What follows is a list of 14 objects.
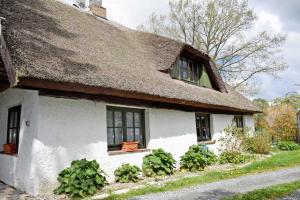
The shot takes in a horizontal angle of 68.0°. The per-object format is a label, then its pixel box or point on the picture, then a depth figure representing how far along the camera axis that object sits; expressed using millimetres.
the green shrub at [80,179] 4660
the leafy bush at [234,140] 8986
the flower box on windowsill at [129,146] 6434
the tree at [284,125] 14765
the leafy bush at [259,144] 10573
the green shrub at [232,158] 8480
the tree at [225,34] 17186
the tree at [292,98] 27198
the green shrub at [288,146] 12952
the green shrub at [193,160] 7305
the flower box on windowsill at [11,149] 5737
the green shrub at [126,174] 5850
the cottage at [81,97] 4905
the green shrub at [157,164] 6428
